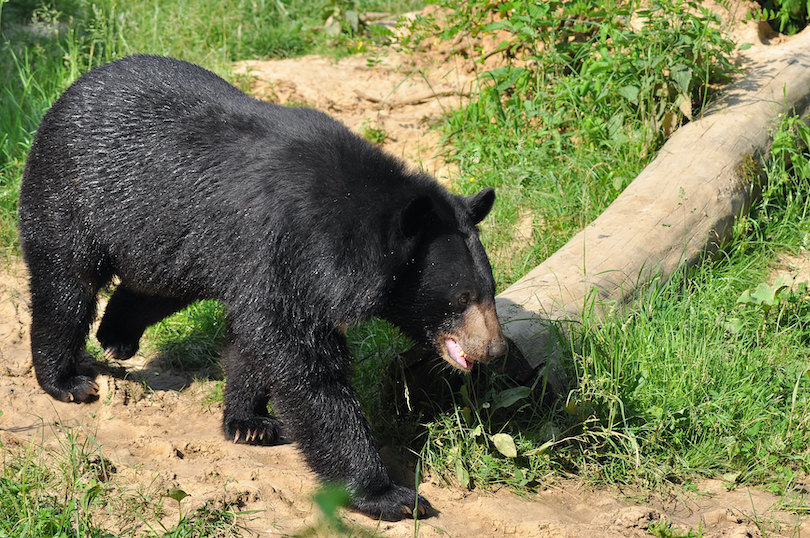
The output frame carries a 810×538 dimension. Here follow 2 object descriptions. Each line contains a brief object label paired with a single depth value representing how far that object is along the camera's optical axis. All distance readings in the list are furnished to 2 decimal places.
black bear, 7.13
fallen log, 8.63
